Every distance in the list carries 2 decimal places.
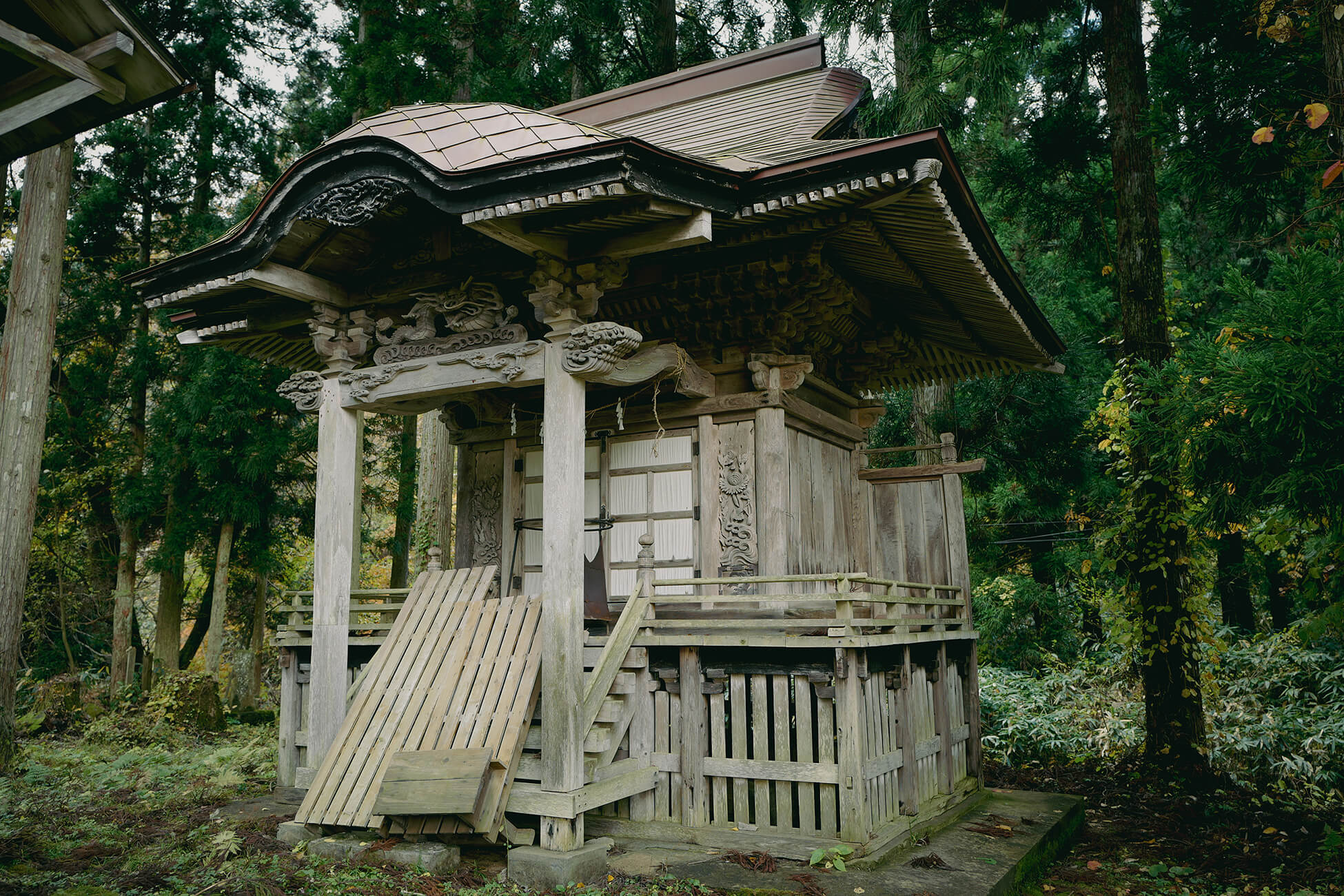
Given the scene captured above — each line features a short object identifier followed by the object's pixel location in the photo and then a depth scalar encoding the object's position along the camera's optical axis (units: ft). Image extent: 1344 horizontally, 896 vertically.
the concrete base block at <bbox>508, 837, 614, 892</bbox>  17.29
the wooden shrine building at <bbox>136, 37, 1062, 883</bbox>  19.02
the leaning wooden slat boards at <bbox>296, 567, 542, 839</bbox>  18.79
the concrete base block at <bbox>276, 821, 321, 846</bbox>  19.60
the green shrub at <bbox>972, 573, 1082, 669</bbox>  48.08
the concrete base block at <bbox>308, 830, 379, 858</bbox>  18.53
